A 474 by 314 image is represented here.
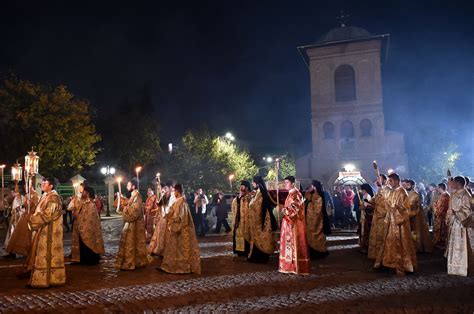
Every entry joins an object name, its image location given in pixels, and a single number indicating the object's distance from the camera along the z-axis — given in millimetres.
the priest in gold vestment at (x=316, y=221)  10258
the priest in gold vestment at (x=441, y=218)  11289
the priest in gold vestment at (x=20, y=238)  10680
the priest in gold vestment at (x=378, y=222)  8688
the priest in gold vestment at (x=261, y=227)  9555
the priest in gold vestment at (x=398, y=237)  7797
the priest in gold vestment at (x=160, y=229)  10602
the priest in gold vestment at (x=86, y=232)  9750
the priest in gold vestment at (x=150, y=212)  11898
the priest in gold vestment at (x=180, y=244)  8258
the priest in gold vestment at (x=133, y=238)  8828
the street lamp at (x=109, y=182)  30016
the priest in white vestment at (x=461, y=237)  7756
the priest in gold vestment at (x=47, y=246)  7164
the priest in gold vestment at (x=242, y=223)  10148
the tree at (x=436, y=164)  48094
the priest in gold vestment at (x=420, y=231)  10789
